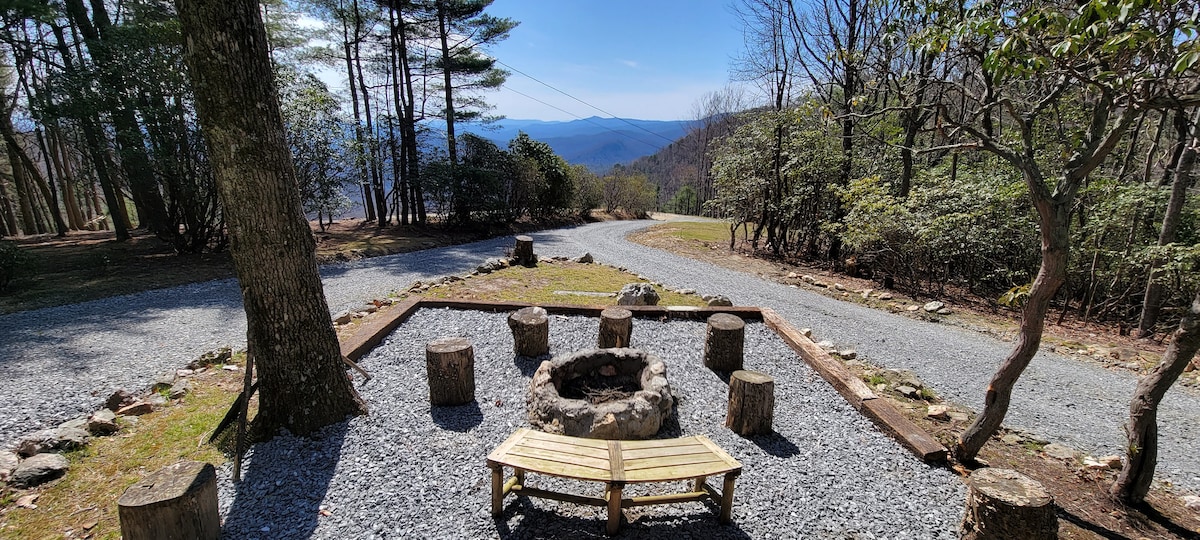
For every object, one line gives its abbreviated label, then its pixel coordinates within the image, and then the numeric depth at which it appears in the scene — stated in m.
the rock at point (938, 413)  3.65
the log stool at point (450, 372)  3.42
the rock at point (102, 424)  3.09
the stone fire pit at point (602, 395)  3.08
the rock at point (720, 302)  6.25
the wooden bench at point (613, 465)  2.26
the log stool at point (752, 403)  3.17
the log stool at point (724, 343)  4.22
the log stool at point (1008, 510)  2.01
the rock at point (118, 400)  3.48
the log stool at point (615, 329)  4.43
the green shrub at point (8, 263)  6.68
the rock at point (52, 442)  2.81
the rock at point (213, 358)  4.34
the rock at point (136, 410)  3.36
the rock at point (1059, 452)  3.26
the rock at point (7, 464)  2.56
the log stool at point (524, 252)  9.45
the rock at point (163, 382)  3.83
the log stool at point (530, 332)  4.34
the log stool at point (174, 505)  1.92
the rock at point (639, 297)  6.14
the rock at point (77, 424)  3.04
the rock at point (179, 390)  3.68
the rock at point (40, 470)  2.55
